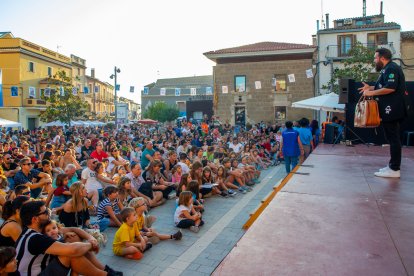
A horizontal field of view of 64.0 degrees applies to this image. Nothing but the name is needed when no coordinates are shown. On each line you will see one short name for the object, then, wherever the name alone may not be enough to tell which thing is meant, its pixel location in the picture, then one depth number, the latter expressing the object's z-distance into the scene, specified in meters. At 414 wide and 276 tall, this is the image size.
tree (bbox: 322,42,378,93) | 22.12
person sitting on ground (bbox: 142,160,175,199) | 8.51
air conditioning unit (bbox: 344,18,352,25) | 31.31
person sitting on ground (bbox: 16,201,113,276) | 3.39
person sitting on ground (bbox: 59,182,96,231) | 5.48
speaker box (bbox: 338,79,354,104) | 7.94
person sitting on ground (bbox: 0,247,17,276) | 3.04
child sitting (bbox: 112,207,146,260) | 4.89
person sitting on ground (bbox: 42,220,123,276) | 4.09
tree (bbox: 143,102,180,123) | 55.50
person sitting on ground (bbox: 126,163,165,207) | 7.96
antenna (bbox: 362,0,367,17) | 35.92
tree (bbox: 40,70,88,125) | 29.53
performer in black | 4.05
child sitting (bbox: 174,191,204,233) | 6.20
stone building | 27.47
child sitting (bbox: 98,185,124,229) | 6.11
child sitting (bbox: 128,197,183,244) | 5.42
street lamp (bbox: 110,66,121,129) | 27.58
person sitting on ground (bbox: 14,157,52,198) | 7.16
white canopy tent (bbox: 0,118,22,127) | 17.82
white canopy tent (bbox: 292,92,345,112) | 12.14
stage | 1.92
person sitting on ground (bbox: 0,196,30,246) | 3.82
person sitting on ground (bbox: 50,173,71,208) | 6.40
